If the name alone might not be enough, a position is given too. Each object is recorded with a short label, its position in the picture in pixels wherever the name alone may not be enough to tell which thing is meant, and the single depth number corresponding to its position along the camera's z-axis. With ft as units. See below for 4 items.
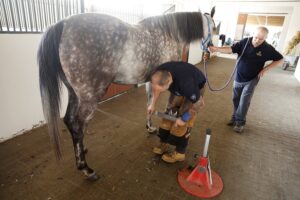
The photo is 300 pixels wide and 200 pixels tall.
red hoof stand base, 5.22
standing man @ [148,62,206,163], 4.76
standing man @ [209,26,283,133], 7.51
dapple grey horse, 4.62
